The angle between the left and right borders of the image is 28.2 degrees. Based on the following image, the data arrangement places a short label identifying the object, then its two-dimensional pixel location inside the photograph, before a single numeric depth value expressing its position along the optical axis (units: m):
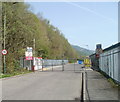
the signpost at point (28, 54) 32.31
